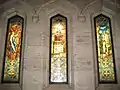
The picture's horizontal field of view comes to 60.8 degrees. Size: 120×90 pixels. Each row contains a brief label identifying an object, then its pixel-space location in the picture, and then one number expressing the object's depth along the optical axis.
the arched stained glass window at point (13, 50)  2.59
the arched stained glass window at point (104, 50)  2.57
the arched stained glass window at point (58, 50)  2.57
